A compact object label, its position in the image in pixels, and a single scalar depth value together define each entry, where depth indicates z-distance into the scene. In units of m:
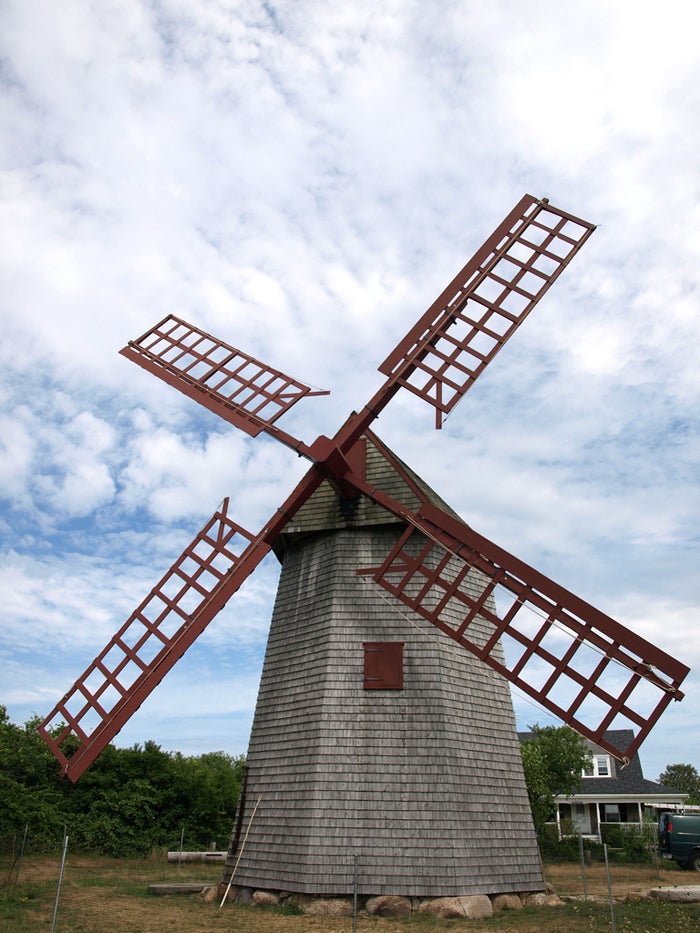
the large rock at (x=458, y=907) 10.23
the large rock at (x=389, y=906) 10.31
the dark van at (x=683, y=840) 16.67
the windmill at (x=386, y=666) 10.49
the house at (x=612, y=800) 27.34
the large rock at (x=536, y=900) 11.32
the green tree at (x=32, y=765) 21.56
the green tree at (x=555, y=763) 23.22
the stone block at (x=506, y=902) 10.79
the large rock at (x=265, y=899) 11.02
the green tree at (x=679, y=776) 54.65
